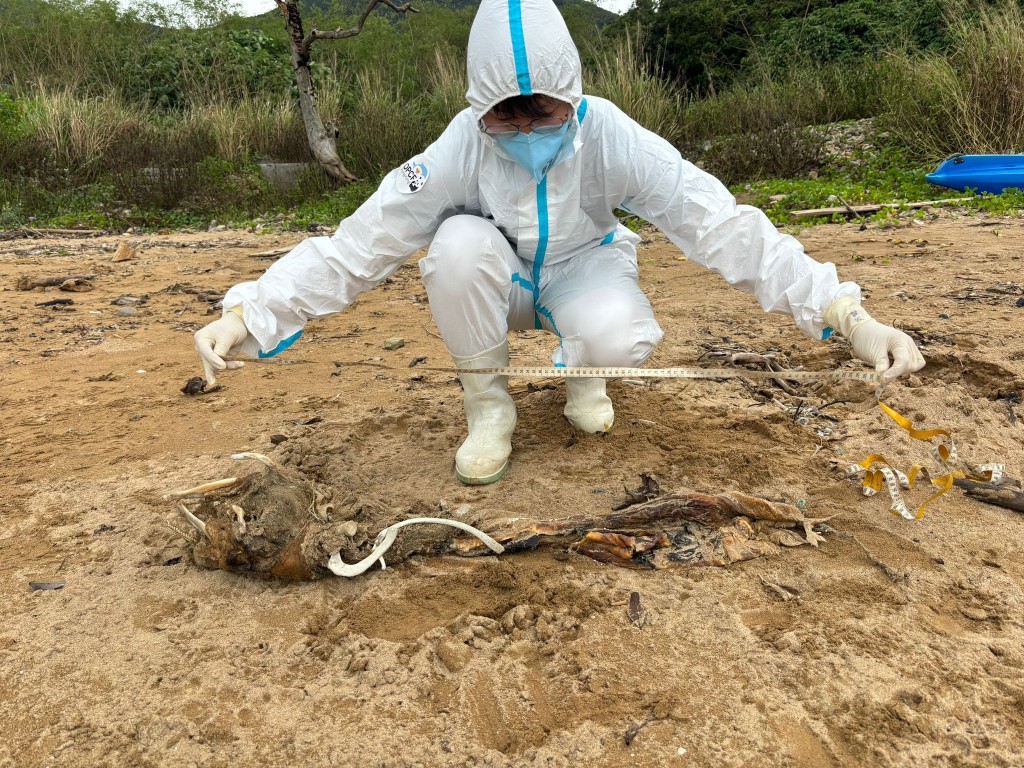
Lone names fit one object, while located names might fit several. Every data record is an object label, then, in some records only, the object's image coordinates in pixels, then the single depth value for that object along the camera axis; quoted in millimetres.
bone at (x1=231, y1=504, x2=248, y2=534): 1850
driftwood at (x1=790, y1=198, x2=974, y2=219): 6180
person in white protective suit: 1964
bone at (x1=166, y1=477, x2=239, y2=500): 1998
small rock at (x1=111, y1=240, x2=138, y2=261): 6539
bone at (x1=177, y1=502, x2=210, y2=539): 1877
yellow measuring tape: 1940
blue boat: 6113
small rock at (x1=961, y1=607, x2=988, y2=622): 1584
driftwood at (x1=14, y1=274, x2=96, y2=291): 5367
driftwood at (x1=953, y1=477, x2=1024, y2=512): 1981
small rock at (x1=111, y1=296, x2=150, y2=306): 4949
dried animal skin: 1840
